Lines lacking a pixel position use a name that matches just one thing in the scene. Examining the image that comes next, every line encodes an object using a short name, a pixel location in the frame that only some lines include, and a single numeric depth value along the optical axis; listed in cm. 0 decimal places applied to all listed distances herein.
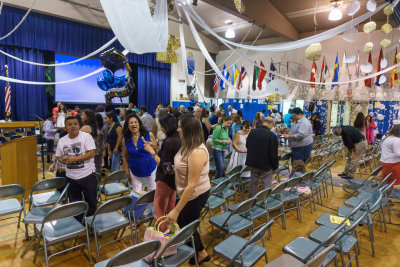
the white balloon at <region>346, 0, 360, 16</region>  396
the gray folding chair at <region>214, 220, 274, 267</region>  205
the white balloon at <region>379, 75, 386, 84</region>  927
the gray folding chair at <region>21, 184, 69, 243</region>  259
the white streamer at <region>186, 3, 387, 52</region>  357
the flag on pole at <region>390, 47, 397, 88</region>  969
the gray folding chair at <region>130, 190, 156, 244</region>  263
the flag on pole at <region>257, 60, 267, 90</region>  1224
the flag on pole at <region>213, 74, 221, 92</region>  1348
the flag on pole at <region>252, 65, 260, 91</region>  1277
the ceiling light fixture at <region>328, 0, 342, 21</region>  553
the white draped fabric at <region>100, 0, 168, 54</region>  210
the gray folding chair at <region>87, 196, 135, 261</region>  243
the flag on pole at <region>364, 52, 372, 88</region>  1008
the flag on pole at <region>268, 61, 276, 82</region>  1250
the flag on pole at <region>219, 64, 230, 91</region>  1348
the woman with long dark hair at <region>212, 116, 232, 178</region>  448
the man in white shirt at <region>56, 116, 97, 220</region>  278
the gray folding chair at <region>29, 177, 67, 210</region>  298
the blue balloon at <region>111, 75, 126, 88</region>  746
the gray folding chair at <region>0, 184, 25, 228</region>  279
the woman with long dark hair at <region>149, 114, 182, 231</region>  242
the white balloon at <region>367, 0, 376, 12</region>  377
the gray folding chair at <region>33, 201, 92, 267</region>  225
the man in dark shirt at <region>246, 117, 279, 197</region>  347
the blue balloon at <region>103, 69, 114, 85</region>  745
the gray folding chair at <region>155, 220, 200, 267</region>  193
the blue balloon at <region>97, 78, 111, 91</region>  761
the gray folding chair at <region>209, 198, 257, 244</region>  255
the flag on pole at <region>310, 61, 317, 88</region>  1113
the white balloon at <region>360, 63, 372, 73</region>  643
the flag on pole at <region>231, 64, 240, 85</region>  1282
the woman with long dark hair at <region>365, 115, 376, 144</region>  746
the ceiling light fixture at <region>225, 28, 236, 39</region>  815
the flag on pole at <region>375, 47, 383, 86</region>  943
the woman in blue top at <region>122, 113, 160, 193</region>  322
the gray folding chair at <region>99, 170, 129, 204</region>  351
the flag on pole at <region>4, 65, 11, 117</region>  901
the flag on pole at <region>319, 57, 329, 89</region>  1139
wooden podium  427
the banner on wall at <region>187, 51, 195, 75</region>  1381
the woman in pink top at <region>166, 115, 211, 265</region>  204
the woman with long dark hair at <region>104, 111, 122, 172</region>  481
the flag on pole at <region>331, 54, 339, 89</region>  1074
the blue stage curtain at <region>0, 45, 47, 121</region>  938
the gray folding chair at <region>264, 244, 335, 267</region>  180
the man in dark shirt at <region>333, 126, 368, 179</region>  521
